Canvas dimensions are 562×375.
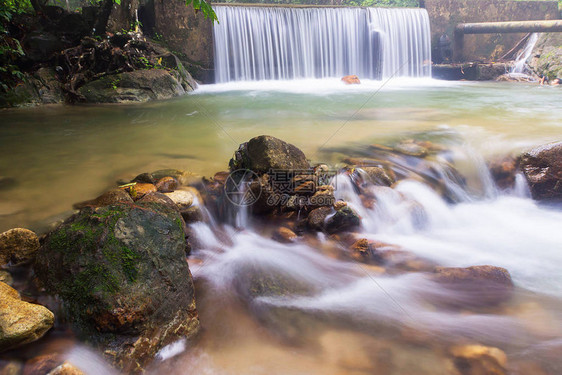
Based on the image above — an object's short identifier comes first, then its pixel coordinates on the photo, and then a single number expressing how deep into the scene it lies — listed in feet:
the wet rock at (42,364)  6.20
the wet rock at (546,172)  14.74
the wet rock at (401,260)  10.60
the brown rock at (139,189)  11.44
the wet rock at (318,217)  11.87
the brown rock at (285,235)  11.59
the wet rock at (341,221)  11.78
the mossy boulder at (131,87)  30.71
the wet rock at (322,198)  12.51
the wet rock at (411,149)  17.08
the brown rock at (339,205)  12.43
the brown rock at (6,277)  8.05
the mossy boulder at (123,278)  6.72
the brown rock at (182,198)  11.70
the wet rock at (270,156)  12.66
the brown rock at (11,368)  6.14
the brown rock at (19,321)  6.32
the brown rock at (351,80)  47.32
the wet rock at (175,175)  13.61
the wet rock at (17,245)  8.65
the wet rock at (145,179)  12.94
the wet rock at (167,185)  12.66
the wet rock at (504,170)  15.88
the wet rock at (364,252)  10.80
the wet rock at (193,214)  11.45
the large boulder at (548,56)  46.85
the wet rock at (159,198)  10.37
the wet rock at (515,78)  48.52
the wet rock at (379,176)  14.24
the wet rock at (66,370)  6.05
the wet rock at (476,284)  9.06
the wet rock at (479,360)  6.95
